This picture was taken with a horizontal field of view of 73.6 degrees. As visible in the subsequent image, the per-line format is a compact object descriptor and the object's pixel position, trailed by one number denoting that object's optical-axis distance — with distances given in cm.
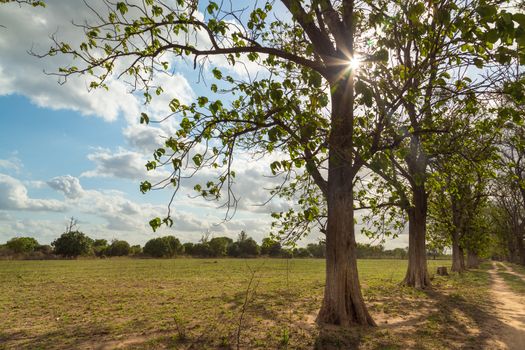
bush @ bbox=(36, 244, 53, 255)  7466
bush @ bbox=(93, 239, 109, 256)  7766
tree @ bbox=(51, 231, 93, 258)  7050
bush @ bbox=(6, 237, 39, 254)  7188
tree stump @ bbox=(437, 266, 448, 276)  3034
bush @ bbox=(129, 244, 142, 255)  7956
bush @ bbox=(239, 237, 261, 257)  8462
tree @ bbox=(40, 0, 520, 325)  672
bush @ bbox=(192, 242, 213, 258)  8138
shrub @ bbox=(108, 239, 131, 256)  7819
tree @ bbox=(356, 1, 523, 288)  472
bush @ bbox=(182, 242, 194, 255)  8381
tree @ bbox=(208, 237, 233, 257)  8156
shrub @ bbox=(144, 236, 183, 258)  7581
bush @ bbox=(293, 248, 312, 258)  8402
